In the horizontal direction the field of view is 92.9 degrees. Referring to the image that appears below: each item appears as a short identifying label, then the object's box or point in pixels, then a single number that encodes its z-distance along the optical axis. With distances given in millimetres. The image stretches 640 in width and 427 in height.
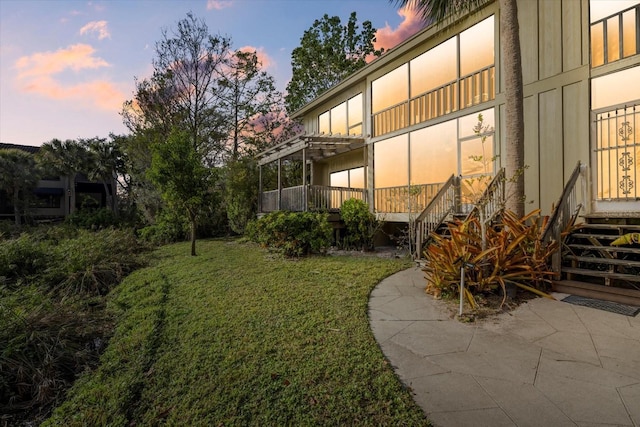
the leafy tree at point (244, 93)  21406
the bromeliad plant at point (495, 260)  4672
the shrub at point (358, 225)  10086
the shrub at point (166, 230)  14023
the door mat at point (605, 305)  4070
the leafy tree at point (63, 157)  22578
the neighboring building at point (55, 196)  27155
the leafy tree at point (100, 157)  23438
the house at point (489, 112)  6152
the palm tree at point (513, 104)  5391
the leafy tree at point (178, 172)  9281
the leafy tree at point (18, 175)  20953
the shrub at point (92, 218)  17858
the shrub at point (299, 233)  8586
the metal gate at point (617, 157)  5957
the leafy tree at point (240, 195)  15117
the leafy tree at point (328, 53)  23469
